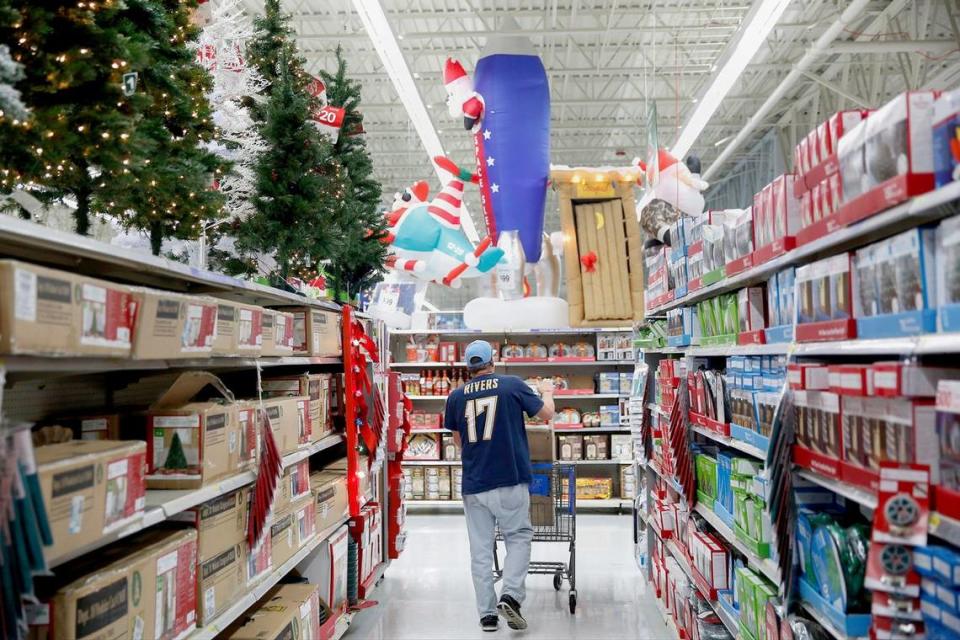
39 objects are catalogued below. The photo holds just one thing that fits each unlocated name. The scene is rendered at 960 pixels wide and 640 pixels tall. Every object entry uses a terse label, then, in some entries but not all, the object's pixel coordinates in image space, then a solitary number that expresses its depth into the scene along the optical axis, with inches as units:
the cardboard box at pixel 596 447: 342.3
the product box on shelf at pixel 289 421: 132.1
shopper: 188.7
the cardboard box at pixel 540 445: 225.5
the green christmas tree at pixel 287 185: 163.5
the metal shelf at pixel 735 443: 111.6
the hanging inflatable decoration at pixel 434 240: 321.1
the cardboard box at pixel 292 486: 133.6
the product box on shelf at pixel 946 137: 63.9
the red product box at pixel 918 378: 67.6
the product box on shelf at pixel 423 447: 356.5
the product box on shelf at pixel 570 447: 340.8
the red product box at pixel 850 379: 75.3
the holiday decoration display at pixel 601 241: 268.2
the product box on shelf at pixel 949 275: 62.4
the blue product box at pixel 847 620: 76.8
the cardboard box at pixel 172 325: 82.9
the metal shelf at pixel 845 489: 74.4
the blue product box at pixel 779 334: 101.3
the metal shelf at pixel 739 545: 102.4
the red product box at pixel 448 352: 358.0
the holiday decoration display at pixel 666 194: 230.2
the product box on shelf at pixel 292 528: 131.4
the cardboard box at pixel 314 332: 157.9
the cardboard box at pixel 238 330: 107.3
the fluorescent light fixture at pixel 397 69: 268.5
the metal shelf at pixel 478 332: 344.5
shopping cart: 214.4
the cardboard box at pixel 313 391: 152.7
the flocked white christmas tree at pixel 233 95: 163.9
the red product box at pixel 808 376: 86.2
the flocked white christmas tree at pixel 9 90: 72.5
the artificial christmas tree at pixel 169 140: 101.3
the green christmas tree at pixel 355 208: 218.5
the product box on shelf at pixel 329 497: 160.9
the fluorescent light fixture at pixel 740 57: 234.3
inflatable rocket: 256.8
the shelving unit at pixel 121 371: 70.6
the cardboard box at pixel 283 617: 122.4
